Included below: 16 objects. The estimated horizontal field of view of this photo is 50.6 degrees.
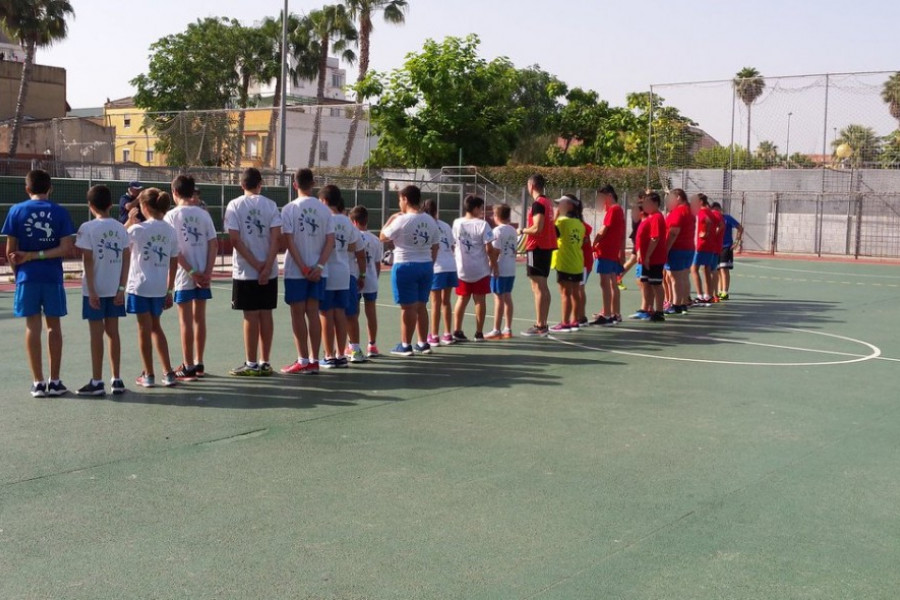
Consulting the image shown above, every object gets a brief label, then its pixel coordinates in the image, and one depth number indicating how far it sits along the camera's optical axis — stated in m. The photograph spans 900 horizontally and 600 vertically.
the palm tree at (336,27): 53.06
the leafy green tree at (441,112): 44.38
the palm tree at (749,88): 34.72
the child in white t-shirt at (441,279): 11.44
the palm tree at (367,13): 50.91
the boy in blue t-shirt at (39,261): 7.97
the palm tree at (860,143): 33.06
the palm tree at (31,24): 42.12
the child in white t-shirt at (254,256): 8.97
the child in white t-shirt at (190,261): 8.98
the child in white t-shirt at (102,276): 8.12
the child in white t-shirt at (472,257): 11.70
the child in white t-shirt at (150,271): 8.46
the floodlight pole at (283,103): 28.36
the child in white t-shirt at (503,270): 11.98
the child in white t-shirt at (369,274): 10.48
